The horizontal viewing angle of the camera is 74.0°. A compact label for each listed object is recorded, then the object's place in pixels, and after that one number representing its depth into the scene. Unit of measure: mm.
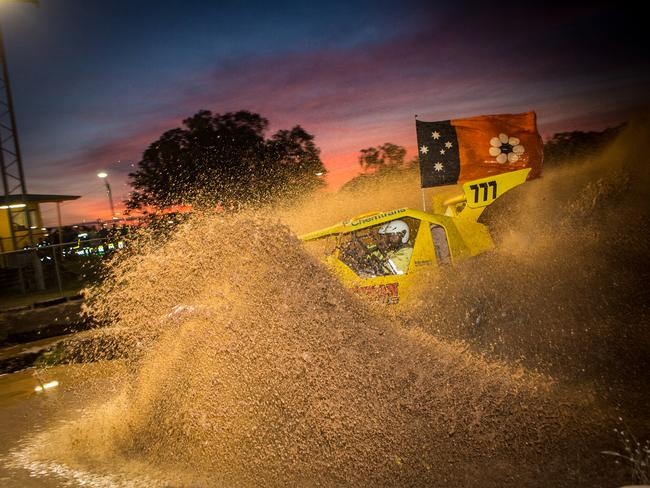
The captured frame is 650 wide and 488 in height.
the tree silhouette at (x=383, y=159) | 23375
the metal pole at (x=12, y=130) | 15789
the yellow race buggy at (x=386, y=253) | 5180
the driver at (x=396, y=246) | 5270
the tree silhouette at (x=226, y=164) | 18906
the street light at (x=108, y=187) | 24314
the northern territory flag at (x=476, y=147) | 7168
